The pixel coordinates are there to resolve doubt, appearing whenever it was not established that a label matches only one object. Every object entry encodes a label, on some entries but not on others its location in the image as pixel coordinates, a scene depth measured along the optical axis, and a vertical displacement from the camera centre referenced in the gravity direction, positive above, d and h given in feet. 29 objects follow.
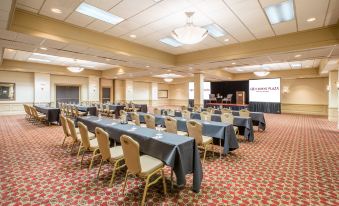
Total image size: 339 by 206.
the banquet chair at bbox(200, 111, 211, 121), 18.66 -1.64
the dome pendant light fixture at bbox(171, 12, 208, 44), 12.60 +4.90
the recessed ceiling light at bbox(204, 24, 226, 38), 16.47 +7.02
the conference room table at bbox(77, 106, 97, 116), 30.94 -1.34
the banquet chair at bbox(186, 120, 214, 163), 12.10 -2.16
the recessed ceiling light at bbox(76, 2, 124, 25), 13.25 +7.06
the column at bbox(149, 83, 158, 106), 65.61 +2.79
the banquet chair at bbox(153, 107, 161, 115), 24.39 -1.32
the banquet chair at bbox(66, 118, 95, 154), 12.44 -2.20
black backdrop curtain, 53.01 +4.44
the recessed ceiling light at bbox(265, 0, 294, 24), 12.86 +7.00
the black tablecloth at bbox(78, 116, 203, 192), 8.06 -2.41
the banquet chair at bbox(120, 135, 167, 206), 7.20 -2.65
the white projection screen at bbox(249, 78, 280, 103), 45.05 +2.96
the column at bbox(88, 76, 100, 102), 47.37 +3.63
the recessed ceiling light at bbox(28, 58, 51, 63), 33.89 +7.92
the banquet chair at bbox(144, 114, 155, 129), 15.85 -1.74
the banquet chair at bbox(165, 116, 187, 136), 14.01 -1.88
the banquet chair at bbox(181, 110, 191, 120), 19.76 -1.52
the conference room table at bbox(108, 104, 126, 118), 34.95 -1.29
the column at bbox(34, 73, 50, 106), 39.06 +3.07
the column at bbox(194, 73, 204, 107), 34.72 +2.44
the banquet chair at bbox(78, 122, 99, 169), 10.54 -2.36
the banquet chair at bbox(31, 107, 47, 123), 26.84 -2.17
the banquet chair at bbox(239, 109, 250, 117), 22.34 -1.47
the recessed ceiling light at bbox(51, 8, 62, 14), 13.38 +6.95
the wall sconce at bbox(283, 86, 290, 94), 46.57 +3.22
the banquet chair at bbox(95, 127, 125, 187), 8.72 -2.44
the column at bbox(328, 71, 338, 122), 31.27 +0.93
